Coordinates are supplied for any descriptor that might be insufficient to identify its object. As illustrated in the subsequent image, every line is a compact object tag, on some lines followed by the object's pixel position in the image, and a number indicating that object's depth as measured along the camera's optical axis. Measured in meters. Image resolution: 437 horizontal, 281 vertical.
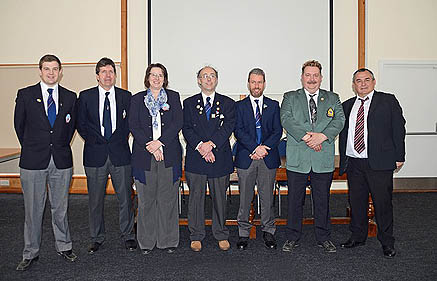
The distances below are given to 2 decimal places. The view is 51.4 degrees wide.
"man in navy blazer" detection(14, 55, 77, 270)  3.62
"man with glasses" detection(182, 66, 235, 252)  4.07
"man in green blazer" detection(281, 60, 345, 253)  4.02
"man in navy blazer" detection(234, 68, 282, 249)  4.14
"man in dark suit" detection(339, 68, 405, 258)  3.95
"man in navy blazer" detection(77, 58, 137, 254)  3.96
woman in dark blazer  3.94
